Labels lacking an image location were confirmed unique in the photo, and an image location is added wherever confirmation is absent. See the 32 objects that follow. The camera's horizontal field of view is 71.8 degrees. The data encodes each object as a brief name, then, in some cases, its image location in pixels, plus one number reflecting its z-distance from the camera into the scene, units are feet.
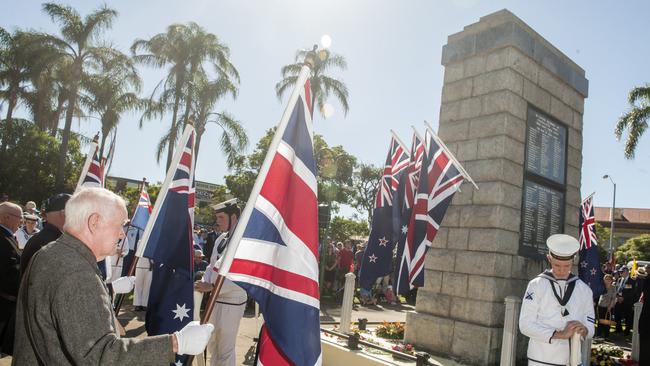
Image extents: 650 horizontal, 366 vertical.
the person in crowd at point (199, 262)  30.97
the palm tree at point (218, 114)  82.69
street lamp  130.13
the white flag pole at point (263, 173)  8.36
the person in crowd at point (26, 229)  34.40
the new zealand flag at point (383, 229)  22.67
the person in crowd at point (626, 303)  44.27
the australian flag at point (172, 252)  14.14
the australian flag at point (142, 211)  24.11
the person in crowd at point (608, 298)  43.68
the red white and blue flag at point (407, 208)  20.47
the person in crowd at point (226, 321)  16.53
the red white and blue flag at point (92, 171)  19.85
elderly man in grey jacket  6.36
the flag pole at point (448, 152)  20.92
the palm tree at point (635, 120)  77.56
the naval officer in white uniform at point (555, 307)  13.99
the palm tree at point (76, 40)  87.45
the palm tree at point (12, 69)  90.63
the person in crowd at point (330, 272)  54.53
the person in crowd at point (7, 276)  15.57
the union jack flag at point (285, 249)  8.77
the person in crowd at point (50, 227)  13.33
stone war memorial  21.70
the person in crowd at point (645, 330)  21.86
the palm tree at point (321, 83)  87.92
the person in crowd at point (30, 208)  39.62
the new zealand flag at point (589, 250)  26.61
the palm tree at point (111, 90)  90.38
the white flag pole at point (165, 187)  13.57
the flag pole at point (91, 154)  19.85
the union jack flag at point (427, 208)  20.27
